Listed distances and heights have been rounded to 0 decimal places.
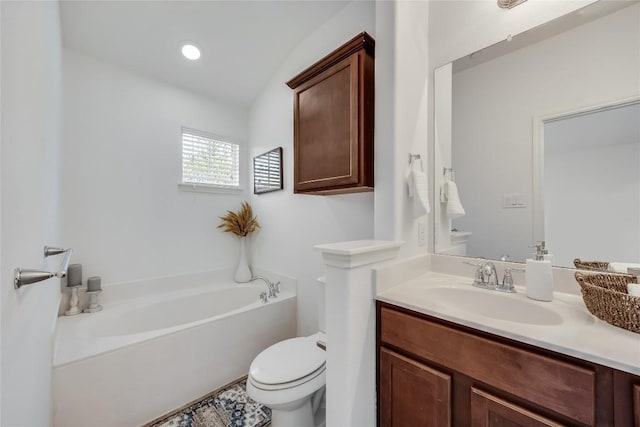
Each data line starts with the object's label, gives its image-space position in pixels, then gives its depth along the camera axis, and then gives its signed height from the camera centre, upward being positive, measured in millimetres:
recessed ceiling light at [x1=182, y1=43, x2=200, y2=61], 2076 +1399
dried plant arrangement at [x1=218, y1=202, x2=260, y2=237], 2650 -97
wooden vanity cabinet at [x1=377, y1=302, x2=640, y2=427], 616 -507
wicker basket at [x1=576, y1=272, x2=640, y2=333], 693 -279
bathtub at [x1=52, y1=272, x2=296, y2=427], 1349 -885
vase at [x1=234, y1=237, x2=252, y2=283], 2654 -592
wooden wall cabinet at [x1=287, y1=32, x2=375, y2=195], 1307 +530
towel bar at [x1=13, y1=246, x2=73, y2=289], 606 -152
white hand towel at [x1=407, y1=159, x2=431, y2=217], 1208 +105
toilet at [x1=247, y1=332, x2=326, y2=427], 1208 -853
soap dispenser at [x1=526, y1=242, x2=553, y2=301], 964 -273
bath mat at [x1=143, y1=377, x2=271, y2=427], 1497 -1266
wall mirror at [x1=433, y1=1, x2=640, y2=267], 959 +327
